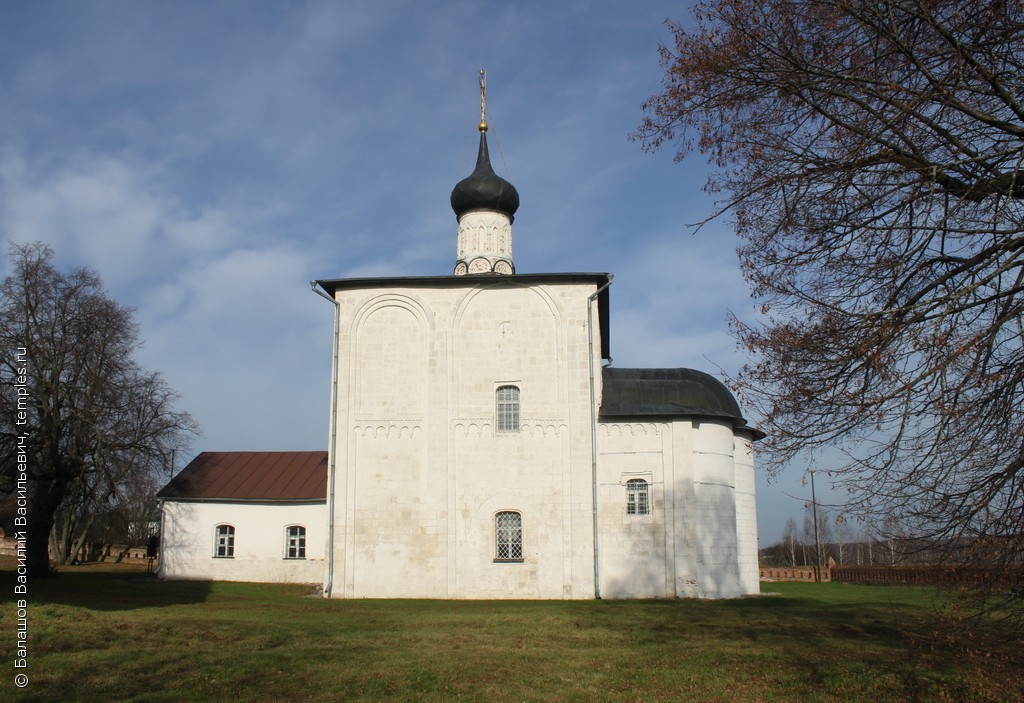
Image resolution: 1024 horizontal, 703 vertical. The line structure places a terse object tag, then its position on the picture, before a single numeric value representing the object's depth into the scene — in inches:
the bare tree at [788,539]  3022.9
